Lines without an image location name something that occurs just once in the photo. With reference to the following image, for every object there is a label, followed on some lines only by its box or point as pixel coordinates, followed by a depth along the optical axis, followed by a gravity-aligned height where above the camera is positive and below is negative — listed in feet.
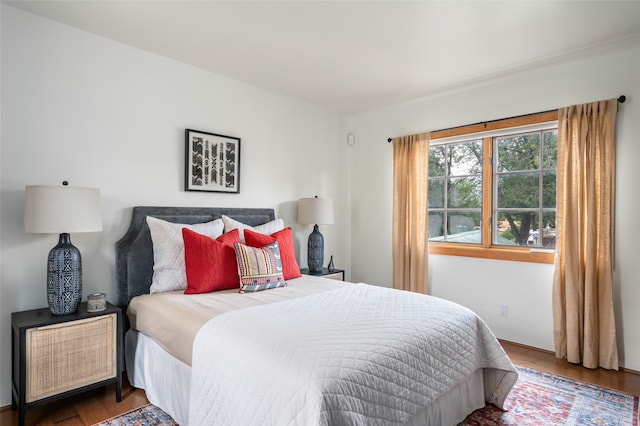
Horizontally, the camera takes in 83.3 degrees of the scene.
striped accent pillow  8.48 -1.37
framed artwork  10.27 +1.50
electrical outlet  11.07 -3.01
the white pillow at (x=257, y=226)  10.21 -0.42
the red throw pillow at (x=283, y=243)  9.79 -0.86
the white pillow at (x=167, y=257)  8.59 -1.09
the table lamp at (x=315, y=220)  12.55 -0.27
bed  4.52 -2.11
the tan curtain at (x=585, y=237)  9.12 -0.63
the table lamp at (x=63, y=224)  6.77 -0.23
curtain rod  9.01 +2.90
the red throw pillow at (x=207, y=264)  8.34 -1.22
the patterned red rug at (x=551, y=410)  6.89 -4.01
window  10.61 +0.76
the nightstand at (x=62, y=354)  6.50 -2.75
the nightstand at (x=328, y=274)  12.19 -2.10
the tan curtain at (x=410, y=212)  12.64 +0.00
